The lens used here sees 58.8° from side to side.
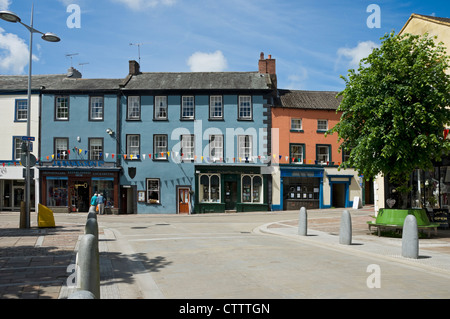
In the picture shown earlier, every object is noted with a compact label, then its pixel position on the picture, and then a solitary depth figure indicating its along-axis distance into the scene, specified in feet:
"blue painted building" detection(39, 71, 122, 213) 98.94
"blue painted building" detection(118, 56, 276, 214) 98.84
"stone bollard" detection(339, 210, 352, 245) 39.34
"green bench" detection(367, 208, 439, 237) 44.91
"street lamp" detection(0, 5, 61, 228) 48.16
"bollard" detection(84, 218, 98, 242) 25.33
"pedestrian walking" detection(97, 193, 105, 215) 90.97
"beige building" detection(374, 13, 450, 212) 56.08
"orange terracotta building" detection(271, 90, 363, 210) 100.68
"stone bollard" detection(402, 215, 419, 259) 32.27
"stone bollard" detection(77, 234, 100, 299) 16.43
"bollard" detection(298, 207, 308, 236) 47.27
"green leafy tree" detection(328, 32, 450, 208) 43.01
